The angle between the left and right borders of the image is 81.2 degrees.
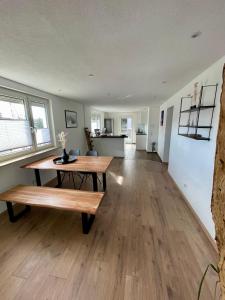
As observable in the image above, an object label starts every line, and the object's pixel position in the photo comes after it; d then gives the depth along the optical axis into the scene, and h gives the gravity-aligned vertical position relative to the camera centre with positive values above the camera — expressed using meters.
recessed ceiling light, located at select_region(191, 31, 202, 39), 1.14 +0.77
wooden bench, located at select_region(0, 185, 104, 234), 1.66 -1.01
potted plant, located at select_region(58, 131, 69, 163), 2.59 -0.68
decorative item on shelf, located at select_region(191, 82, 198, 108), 2.13 +0.41
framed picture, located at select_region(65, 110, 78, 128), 4.37 +0.18
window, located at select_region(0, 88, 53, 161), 2.38 +0.01
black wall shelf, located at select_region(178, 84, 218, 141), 1.79 -0.02
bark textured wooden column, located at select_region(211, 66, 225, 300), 0.57 -0.34
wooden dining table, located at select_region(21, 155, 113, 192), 2.37 -0.79
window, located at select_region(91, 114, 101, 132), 7.84 +0.17
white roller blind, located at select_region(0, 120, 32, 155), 2.35 -0.20
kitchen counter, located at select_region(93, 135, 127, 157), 5.67 -0.93
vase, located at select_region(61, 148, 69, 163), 2.73 -0.68
